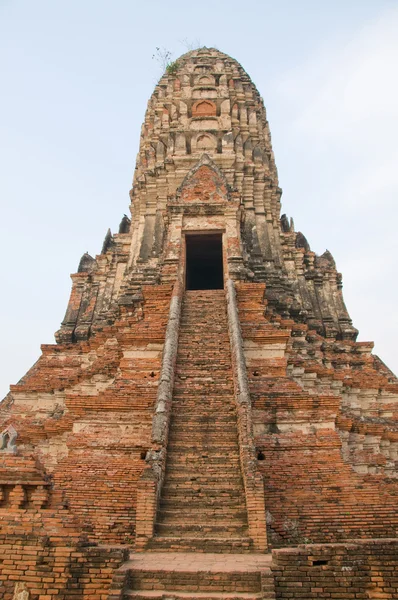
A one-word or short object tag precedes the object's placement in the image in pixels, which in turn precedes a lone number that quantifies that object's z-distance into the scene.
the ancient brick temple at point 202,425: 5.78
